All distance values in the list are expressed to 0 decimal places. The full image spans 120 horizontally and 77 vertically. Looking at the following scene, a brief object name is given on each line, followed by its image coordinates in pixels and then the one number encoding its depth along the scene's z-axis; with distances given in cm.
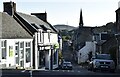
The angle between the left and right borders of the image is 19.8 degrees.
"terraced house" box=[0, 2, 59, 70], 4006
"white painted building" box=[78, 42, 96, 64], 8826
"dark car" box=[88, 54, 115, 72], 3016
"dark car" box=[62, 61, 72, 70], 5209
